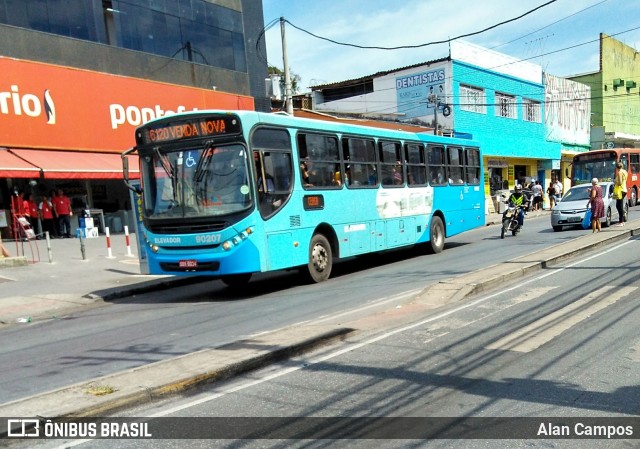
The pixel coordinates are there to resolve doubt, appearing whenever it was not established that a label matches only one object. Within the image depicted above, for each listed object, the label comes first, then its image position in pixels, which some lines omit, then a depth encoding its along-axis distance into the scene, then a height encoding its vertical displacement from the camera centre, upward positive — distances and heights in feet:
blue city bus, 31.65 -0.14
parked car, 60.49 -4.50
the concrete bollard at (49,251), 48.76 -3.98
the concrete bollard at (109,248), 52.90 -4.48
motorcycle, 60.39 -5.16
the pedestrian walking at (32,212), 62.90 -0.46
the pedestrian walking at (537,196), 108.27 -5.14
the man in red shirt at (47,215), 63.87 -0.96
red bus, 97.55 -0.01
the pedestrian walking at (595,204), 54.03 -3.78
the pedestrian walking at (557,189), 111.17 -4.24
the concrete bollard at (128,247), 55.03 -4.70
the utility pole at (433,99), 97.12 +14.40
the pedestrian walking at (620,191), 58.39 -2.88
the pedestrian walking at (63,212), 65.10 -0.73
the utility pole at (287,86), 64.54 +12.27
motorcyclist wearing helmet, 59.88 -3.19
